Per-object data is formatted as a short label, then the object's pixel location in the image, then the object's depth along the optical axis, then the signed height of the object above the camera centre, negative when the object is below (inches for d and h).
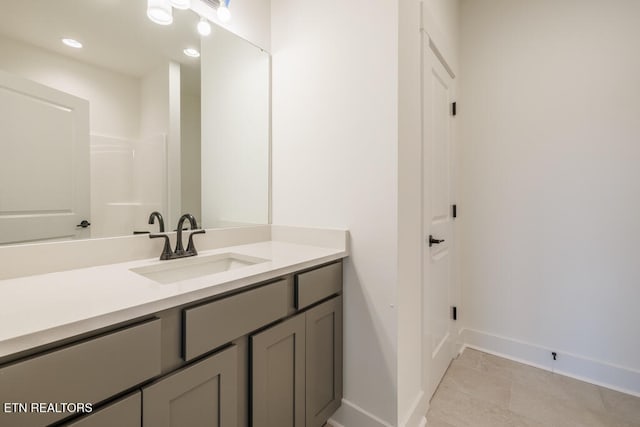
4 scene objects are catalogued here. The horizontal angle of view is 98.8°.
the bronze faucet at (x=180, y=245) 48.3 -6.3
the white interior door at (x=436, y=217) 60.3 -1.8
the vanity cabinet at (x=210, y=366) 22.5 -17.3
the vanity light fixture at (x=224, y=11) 57.2 +41.8
